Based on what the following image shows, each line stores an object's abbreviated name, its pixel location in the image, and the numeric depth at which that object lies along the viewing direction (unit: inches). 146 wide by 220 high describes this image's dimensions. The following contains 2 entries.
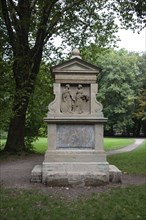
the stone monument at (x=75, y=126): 412.5
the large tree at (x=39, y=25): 673.6
